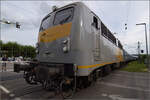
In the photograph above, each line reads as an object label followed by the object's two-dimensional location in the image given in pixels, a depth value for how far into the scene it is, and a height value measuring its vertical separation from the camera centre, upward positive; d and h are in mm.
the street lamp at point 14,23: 13519 +4007
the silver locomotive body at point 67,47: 3193 +196
